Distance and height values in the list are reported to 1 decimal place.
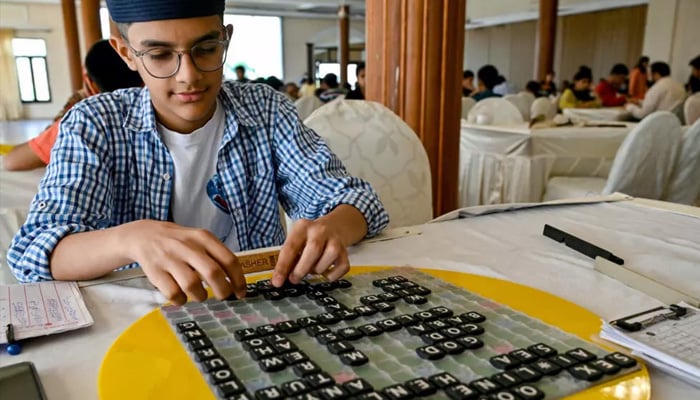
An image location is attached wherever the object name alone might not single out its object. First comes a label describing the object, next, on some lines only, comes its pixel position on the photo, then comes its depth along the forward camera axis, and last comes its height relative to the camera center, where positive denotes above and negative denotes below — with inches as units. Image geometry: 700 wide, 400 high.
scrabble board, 17.1 -9.5
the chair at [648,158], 90.2 -12.8
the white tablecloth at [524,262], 20.2 -10.6
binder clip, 21.3 -9.6
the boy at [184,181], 26.1 -6.7
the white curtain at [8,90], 545.0 -6.2
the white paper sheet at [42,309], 22.2 -9.8
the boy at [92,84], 64.2 -0.1
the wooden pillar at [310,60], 617.6 +24.7
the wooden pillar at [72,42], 350.3 +27.0
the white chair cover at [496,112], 140.6 -8.0
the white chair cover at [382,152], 56.3 -7.2
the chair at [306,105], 181.3 -7.5
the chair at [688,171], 96.4 -15.8
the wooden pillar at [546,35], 371.6 +31.0
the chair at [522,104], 204.8 -8.6
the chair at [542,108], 181.9 -9.0
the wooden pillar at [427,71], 79.4 +1.6
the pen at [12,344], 20.6 -9.7
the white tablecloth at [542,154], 111.8 -15.0
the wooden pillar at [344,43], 488.4 +34.5
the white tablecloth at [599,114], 218.4 -13.4
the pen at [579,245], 32.3 -10.1
